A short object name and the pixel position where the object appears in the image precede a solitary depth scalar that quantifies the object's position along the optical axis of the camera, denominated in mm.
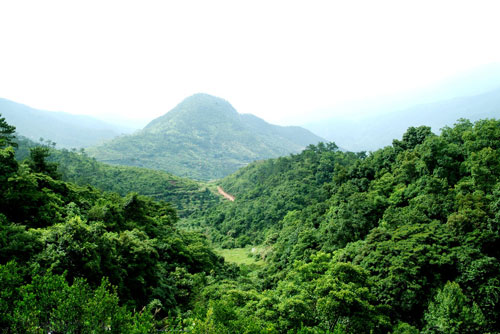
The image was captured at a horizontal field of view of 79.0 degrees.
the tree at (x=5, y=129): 28781
